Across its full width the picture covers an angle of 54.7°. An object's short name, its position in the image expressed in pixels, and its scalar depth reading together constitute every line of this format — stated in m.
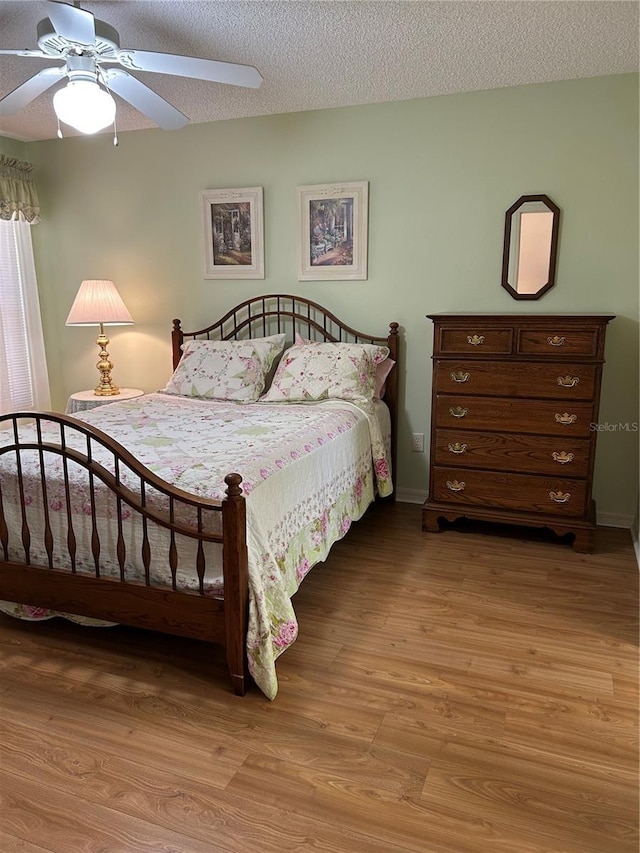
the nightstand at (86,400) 4.09
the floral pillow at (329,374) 3.52
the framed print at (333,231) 3.78
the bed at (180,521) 2.02
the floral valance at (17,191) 4.20
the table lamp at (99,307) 4.10
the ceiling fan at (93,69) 2.15
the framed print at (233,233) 4.04
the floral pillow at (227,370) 3.71
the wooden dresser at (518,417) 3.09
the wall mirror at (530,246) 3.41
